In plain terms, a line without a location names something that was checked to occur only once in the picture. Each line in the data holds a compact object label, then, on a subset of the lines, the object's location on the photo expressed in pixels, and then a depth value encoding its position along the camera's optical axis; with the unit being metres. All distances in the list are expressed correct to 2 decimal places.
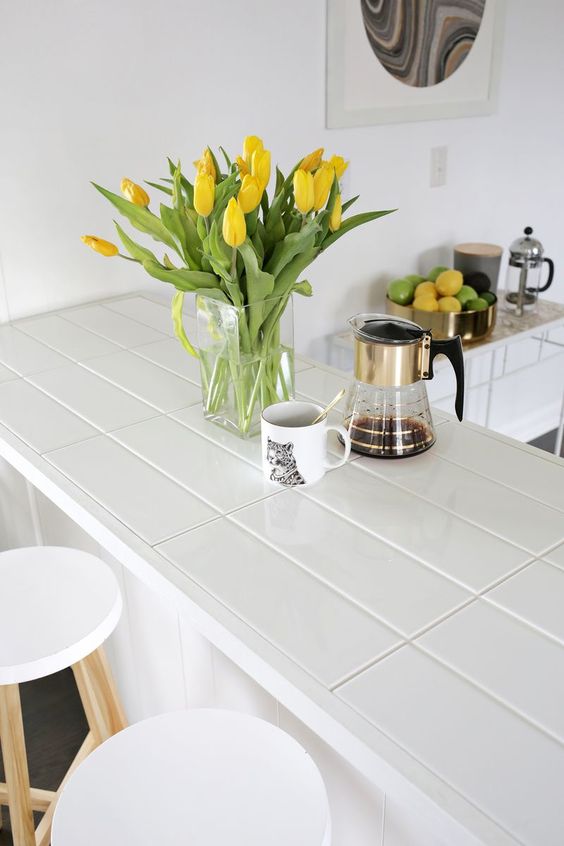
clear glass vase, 1.14
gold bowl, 2.32
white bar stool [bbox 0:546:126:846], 1.10
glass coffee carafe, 1.07
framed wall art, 2.14
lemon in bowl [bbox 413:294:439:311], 2.34
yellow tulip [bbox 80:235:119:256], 1.10
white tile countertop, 0.67
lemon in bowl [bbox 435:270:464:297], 2.38
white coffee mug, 1.04
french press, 2.58
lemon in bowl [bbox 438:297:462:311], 2.33
